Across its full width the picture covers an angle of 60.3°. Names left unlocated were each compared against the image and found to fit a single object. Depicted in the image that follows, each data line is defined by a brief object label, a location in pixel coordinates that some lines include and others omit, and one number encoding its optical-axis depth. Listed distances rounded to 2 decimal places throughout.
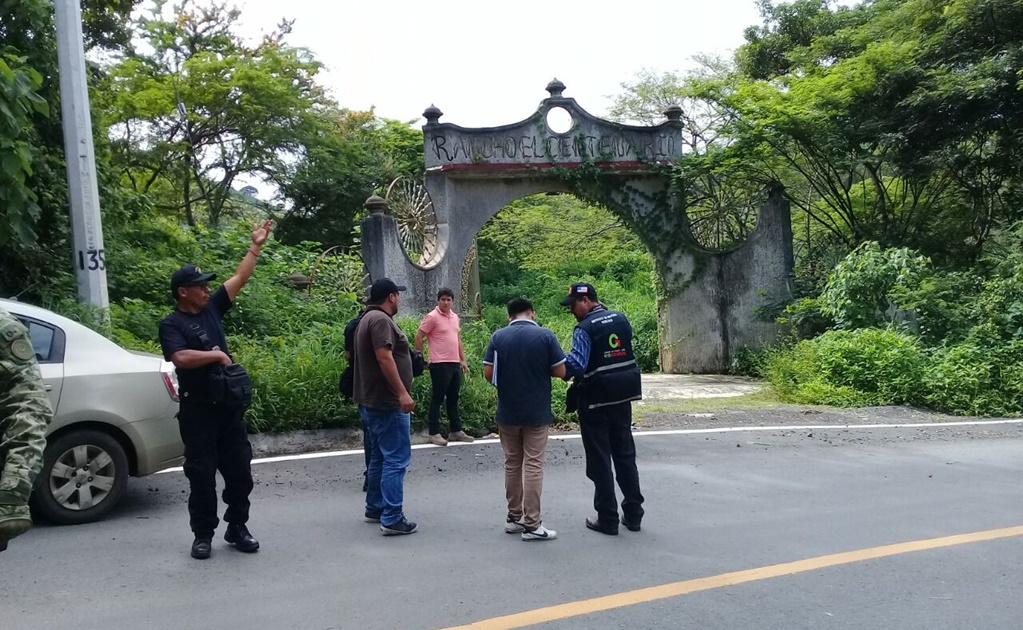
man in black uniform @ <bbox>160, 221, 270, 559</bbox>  5.11
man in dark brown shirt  5.71
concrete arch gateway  15.40
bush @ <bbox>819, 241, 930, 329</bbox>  13.83
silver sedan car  5.83
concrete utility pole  8.99
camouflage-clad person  2.78
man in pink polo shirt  8.94
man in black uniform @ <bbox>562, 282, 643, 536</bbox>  5.89
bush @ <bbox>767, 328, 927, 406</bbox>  11.99
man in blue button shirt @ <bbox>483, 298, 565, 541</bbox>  5.74
